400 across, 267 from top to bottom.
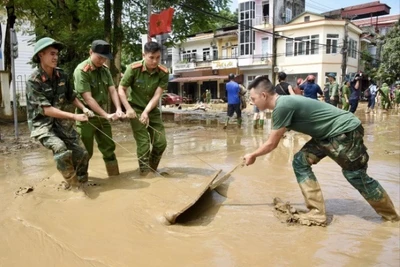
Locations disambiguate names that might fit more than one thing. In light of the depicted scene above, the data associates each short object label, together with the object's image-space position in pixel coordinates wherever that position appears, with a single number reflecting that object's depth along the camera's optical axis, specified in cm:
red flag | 1038
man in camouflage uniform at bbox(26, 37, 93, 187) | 353
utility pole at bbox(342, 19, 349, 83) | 2935
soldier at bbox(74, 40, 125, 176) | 398
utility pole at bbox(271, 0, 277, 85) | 3239
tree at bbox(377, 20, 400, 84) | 2566
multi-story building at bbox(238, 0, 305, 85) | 3278
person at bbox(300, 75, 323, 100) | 955
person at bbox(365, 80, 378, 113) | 1880
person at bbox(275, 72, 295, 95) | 791
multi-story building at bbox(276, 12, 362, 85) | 2962
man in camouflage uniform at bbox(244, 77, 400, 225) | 307
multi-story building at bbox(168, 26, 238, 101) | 3578
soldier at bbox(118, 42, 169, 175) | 430
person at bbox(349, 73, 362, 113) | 1135
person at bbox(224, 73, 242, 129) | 1055
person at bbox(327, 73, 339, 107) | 1190
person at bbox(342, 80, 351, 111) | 1210
